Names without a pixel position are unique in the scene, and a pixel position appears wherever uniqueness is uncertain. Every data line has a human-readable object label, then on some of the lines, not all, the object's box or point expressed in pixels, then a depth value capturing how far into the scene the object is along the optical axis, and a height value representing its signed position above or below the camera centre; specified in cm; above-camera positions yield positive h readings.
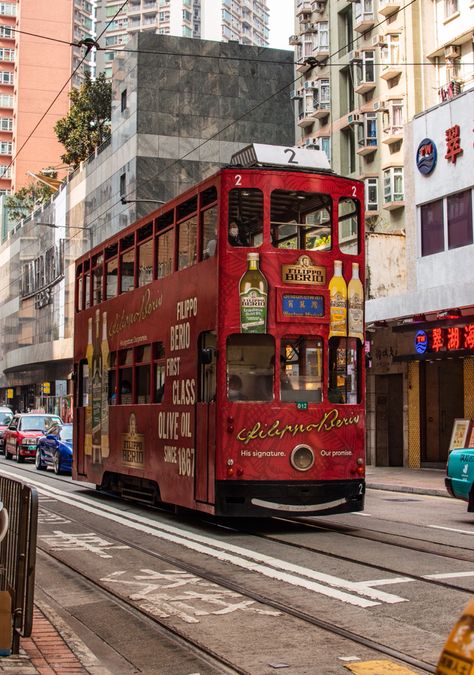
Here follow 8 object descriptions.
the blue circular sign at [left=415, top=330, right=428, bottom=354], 2534 +173
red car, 3319 -76
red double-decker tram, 1212 +86
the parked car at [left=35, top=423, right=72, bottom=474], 2612 -106
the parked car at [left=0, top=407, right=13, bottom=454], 4225 -28
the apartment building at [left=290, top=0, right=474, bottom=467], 2533 +756
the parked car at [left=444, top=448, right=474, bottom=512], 1416 -95
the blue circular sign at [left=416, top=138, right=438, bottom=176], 2650 +682
